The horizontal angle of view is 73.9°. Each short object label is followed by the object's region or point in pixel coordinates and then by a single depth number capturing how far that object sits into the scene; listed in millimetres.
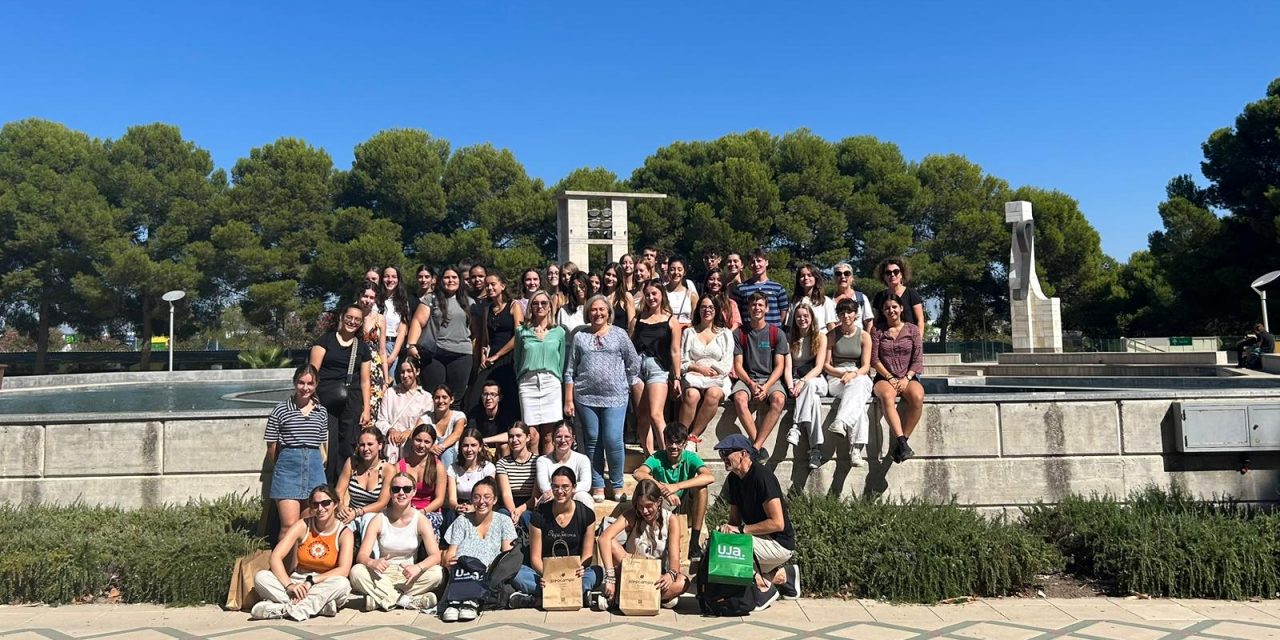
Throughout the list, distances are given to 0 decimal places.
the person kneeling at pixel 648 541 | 5148
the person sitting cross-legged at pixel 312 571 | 5012
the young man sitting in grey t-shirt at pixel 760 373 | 6457
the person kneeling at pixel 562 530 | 5305
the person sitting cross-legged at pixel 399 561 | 5215
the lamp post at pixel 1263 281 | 24830
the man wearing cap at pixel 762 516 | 5230
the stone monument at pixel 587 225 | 21547
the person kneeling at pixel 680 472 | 5516
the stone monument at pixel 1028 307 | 28109
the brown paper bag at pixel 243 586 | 5141
